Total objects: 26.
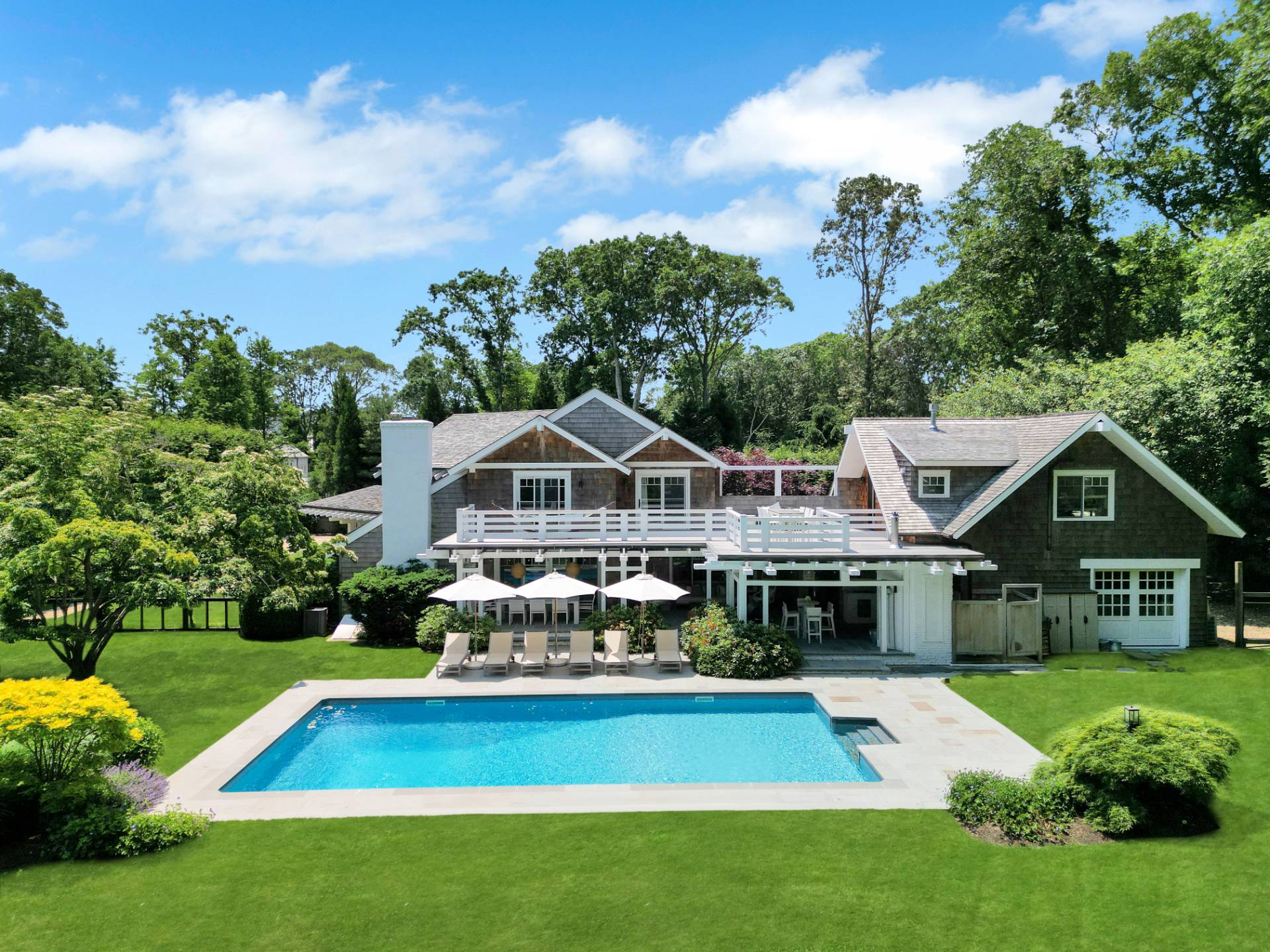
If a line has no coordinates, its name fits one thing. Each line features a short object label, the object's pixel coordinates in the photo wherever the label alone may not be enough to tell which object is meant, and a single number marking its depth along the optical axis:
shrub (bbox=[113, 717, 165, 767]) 12.32
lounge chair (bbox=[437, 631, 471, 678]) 18.58
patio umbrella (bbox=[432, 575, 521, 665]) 18.97
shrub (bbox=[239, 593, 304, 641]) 21.92
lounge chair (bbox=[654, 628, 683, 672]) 18.53
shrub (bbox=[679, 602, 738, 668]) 18.95
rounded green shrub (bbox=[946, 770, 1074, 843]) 10.18
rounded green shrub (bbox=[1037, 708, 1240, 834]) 10.05
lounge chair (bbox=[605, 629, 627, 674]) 18.59
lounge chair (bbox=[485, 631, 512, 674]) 18.58
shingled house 19.69
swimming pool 13.02
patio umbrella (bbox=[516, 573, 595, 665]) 18.78
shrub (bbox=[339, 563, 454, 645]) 21.53
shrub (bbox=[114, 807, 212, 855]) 9.87
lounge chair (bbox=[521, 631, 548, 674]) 18.77
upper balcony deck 21.11
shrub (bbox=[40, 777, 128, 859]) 9.76
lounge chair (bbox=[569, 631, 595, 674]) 18.55
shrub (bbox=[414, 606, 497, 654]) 20.62
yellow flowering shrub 10.12
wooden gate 19.23
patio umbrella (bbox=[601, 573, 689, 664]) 18.66
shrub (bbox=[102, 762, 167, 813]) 10.93
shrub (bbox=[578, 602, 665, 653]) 20.19
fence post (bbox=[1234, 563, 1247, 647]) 20.58
